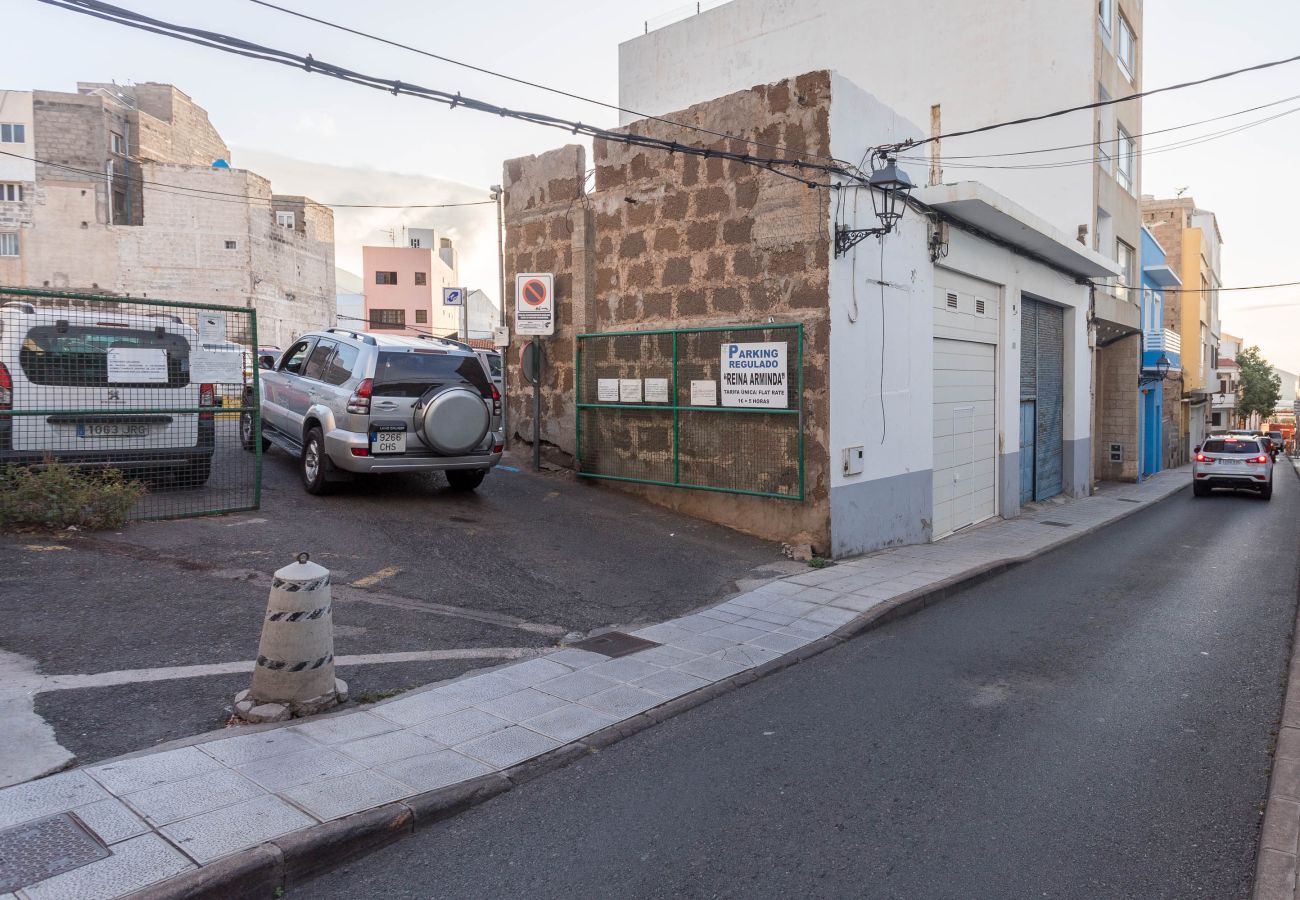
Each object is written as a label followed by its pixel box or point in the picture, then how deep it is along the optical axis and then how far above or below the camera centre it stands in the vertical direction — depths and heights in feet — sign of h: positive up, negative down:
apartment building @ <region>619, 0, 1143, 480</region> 67.67 +28.98
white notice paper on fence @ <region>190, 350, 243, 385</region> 29.81 +1.90
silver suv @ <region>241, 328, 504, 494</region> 32.07 +0.37
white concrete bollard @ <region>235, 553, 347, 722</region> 15.99 -4.30
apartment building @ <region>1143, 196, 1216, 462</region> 138.41 +18.78
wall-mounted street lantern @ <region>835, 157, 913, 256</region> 34.83 +9.33
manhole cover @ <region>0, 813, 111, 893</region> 10.57 -5.54
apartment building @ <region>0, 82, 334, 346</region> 165.99 +41.66
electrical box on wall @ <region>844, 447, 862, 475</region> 35.63 -1.97
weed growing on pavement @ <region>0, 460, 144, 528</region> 26.12 -2.40
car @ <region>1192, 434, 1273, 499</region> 78.43 -5.12
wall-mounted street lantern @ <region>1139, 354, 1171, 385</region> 97.09 +4.71
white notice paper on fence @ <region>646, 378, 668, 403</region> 40.19 +1.18
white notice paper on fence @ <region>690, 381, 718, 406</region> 38.34 +0.99
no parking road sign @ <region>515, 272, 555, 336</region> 45.03 +6.01
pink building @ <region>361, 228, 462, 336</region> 222.48 +34.68
